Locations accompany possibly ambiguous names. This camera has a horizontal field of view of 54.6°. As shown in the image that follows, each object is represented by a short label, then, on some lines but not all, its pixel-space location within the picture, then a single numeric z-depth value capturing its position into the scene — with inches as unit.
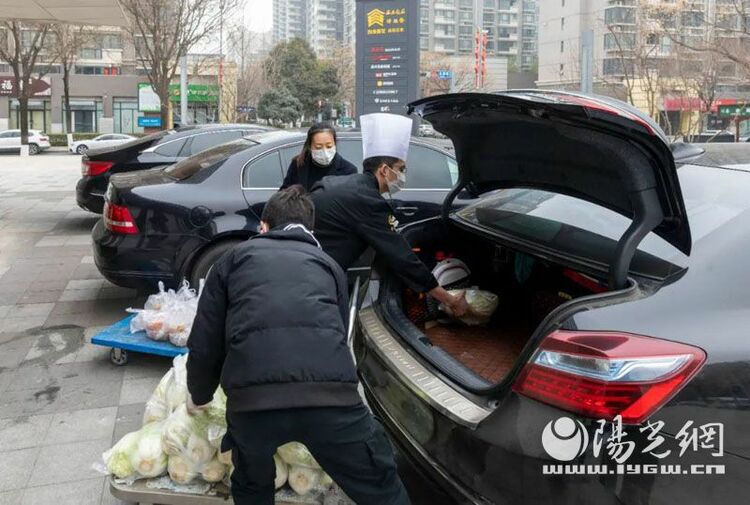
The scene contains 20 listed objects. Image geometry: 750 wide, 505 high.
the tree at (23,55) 1323.2
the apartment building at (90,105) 2117.4
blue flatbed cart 184.7
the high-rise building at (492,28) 4109.3
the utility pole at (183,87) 904.3
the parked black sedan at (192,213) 215.3
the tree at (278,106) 1895.9
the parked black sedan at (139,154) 394.6
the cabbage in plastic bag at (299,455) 115.8
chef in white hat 133.3
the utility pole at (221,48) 852.6
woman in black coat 193.2
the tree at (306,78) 2114.9
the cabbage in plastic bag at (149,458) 118.6
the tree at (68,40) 1400.1
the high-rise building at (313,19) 4877.0
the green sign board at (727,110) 1820.4
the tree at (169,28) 798.5
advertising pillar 444.5
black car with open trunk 78.3
